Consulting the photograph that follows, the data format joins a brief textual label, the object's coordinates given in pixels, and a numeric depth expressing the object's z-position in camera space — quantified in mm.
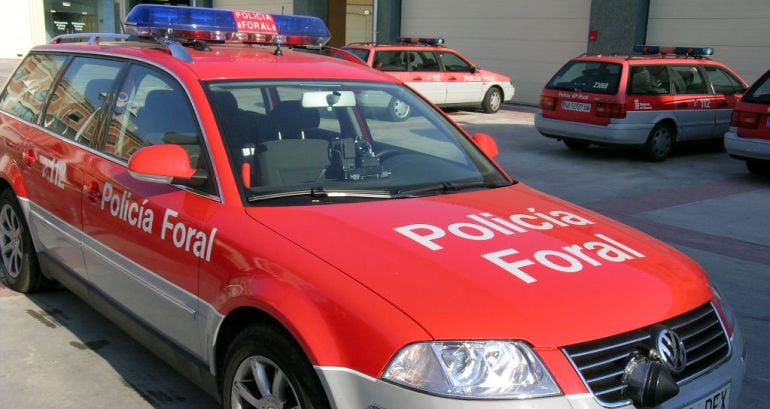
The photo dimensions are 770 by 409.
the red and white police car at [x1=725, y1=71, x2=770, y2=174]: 9438
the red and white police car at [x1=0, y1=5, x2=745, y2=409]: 2295
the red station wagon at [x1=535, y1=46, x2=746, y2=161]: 11109
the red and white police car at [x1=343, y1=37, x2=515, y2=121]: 15977
